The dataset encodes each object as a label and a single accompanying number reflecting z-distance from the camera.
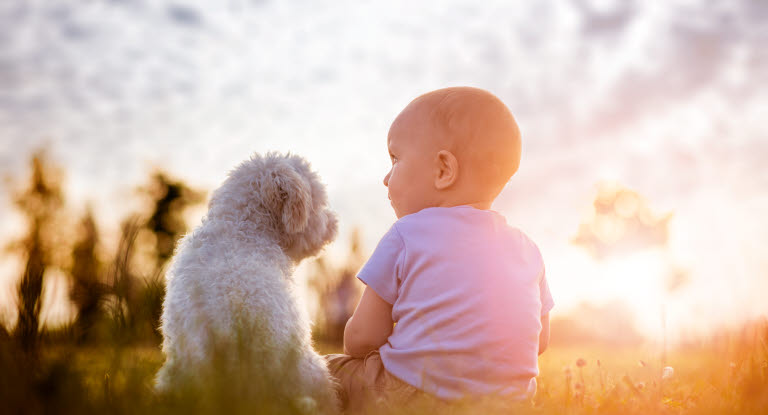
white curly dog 2.62
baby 2.89
